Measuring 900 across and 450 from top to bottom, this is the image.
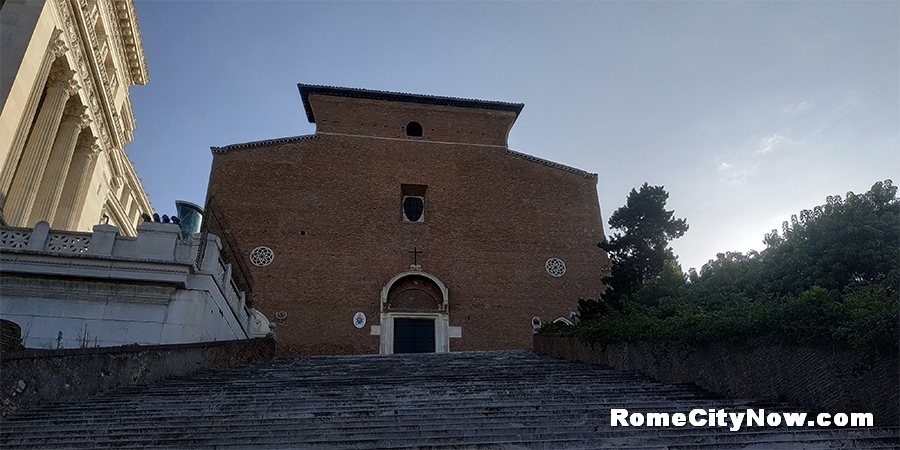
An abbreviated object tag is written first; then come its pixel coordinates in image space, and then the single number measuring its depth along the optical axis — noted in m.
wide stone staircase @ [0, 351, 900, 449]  4.36
